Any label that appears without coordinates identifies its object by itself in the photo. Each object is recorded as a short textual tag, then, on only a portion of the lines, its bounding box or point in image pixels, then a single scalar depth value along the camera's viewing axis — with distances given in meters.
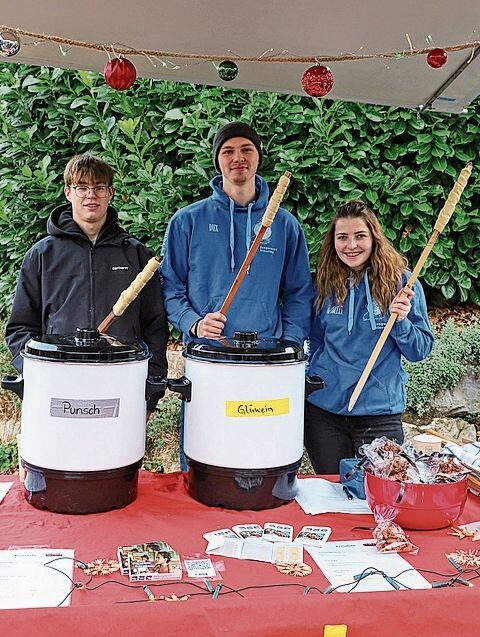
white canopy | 2.11
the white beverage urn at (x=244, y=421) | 1.78
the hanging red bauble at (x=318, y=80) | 2.30
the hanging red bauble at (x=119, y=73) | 2.10
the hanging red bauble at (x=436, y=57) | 2.24
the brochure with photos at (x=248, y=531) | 1.68
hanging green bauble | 2.42
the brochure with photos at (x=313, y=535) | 1.65
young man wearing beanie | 2.65
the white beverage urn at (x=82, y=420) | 1.70
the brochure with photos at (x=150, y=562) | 1.43
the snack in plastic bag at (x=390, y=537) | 1.60
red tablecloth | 1.21
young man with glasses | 2.52
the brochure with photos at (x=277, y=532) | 1.67
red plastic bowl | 1.71
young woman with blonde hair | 2.57
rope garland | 2.31
